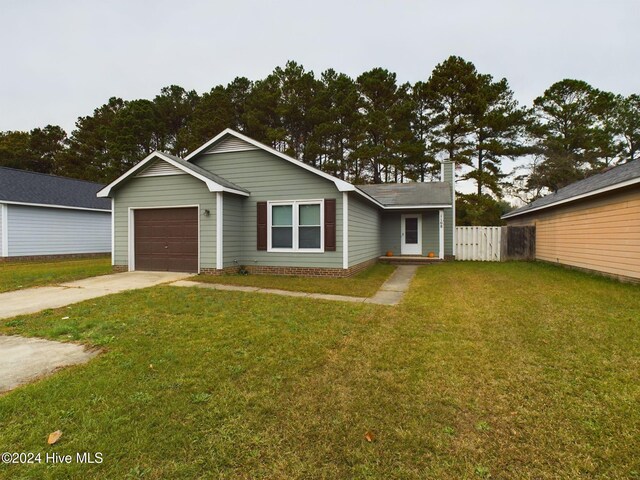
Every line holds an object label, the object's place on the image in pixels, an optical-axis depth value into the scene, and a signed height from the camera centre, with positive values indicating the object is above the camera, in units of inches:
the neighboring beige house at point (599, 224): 339.6 +15.4
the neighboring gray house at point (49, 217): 598.5 +39.7
